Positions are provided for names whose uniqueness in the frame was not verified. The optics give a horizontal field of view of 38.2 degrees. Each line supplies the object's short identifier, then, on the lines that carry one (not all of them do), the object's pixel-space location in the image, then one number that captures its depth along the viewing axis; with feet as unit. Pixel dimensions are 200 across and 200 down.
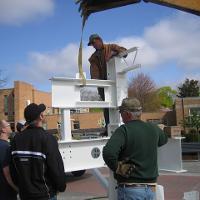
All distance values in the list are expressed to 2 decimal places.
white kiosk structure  14.19
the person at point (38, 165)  9.44
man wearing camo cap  9.04
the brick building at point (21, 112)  145.83
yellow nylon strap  14.35
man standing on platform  15.02
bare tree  171.39
